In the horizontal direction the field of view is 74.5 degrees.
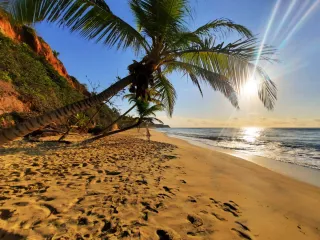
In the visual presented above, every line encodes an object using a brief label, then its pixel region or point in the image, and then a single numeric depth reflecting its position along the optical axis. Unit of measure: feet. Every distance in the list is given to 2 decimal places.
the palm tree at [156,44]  12.82
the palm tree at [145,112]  40.62
